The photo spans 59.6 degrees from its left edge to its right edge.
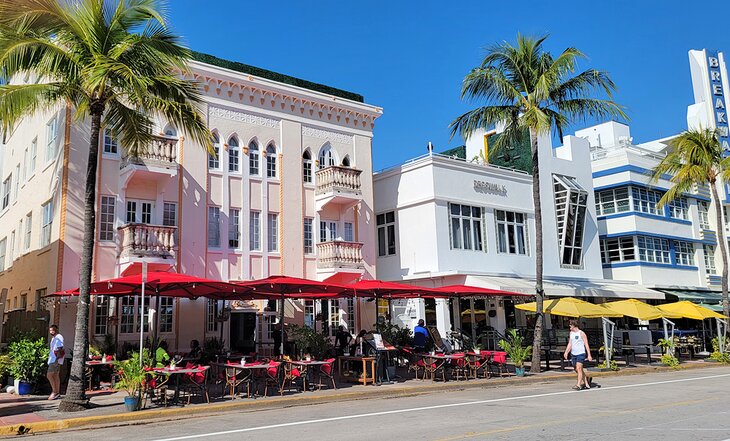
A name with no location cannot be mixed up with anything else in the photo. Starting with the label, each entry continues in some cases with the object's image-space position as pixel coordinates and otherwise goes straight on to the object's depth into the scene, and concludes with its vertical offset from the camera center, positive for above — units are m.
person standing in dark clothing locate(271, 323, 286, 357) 21.88 -0.13
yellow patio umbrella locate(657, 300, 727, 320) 24.95 +0.42
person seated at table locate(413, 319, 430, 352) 20.28 -0.28
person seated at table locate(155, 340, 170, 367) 13.60 -0.41
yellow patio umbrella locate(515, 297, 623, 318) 22.52 +0.57
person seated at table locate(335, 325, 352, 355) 22.13 -0.23
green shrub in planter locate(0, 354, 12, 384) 16.67 -0.58
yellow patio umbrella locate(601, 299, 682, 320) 23.05 +0.48
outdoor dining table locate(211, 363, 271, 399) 14.76 -0.86
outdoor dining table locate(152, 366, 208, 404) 13.37 -0.73
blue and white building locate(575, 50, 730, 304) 35.38 +5.40
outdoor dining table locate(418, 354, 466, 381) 18.32 -0.94
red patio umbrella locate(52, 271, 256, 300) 15.38 +1.26
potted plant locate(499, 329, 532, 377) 20.30 -0.82
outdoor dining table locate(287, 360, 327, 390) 15.93 -0.81
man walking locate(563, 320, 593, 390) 16.16 -0.72
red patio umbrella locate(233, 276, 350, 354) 16.33 +1.20
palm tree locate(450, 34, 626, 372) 21.05 +7.86
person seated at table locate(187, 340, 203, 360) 18.23 -0.44
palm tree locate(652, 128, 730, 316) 28.26 +7.08
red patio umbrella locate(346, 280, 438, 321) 18.42 +1.17
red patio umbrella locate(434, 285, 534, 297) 20.39 +1.16
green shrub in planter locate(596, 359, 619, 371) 21.84 -1.45
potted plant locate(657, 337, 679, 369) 23.72 -1.22
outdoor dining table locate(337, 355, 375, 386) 17.56 -0.96
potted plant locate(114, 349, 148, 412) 12.66 -0.91
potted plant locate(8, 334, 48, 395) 15.95 -0.54
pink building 20.12 +4.65
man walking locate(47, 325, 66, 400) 15.06 -0.47
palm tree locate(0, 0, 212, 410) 12.93 +5.78
